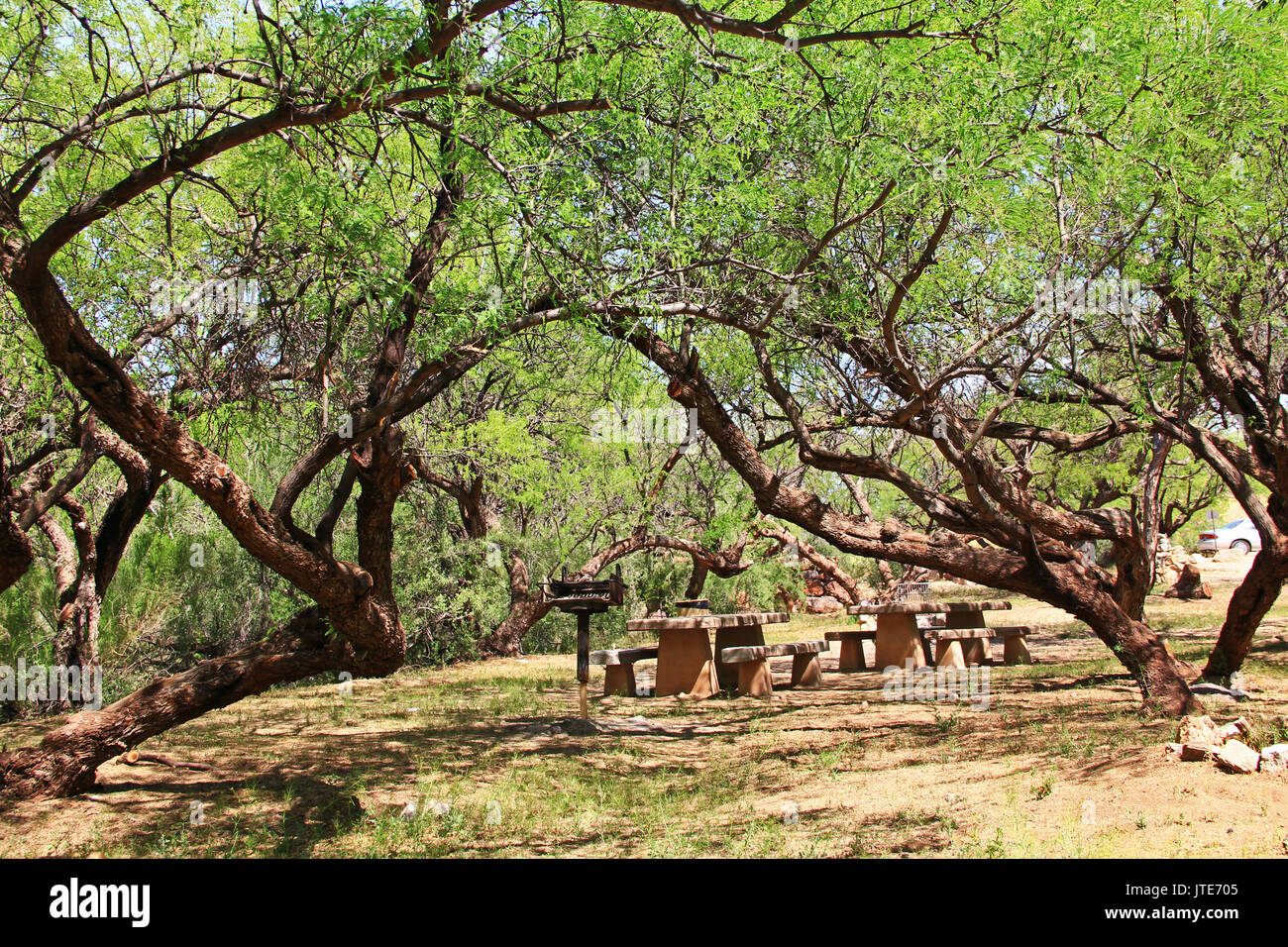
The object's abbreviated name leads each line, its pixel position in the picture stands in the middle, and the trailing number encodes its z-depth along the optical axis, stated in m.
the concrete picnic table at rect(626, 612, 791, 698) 11.33
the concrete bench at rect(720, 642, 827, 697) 11.00
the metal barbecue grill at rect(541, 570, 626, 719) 9.41
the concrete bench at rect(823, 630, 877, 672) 14.02
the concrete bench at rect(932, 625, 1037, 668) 12.20
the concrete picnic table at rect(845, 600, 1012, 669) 12.94
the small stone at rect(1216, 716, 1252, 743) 5.41
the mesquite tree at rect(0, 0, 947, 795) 5.02
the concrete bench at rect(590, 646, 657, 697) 11.55
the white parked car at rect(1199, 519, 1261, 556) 33.56
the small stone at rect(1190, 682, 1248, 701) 8.00
